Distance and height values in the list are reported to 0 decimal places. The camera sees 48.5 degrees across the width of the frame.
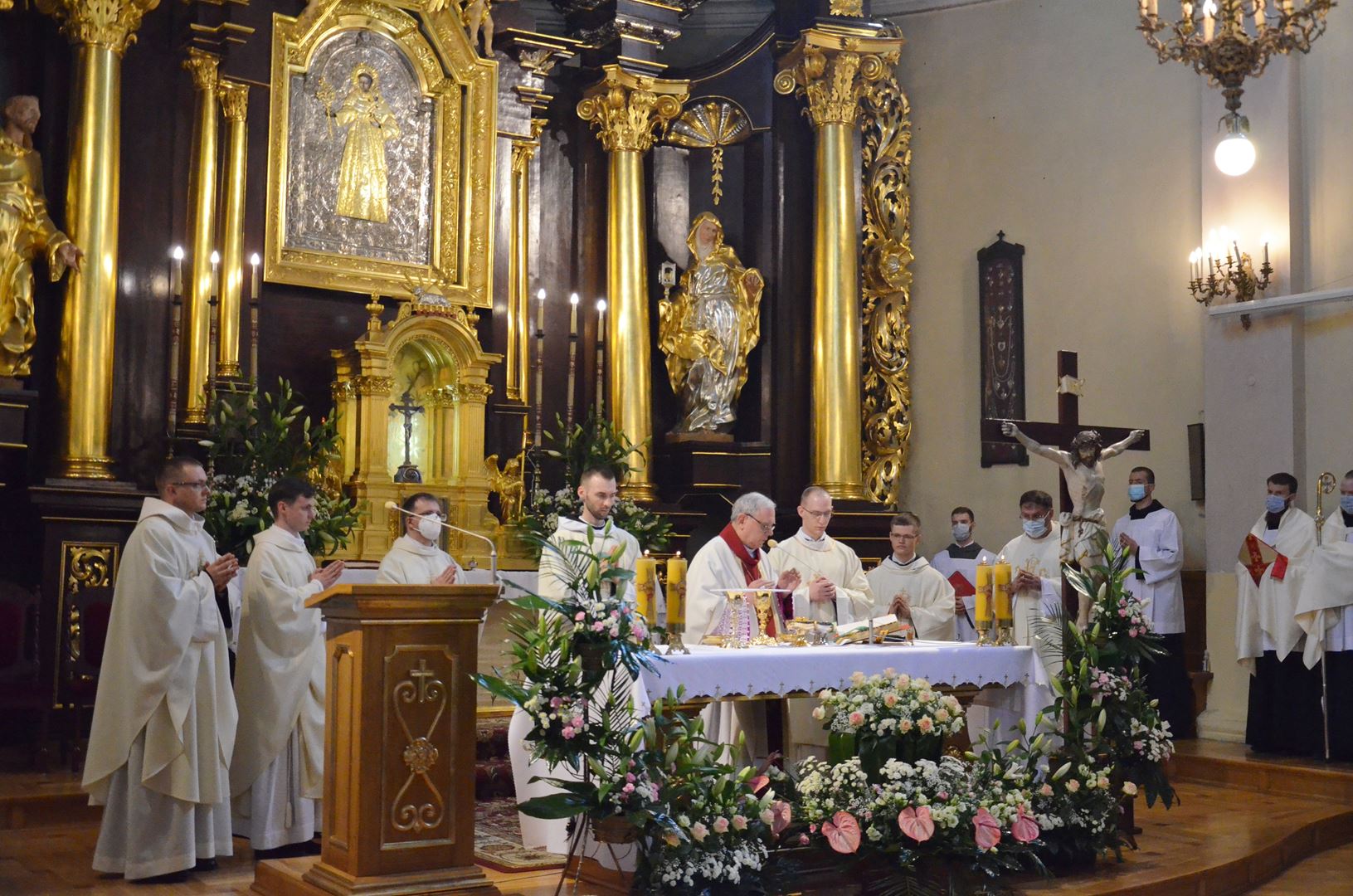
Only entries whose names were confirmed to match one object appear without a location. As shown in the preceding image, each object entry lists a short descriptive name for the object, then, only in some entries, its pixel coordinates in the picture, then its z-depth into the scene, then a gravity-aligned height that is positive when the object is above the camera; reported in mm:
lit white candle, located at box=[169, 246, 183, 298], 9414 +1522
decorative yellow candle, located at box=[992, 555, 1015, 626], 6922 -341
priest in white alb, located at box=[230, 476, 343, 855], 6457 -754
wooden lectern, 5020 -774
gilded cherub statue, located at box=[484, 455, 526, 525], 10297 +186
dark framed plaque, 11750 +1462
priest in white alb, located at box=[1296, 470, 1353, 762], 8977 -591
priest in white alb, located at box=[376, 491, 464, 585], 7352 -193
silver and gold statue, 11281 +1417
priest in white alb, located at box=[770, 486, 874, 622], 7336 -243
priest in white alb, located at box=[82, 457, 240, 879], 5906 -789
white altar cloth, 5789 -623
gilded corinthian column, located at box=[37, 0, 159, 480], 8844 +1808
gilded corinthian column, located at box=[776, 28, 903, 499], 11344 +2062
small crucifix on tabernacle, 10109 +702
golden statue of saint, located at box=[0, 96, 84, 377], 8727 +1617
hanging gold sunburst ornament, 11750 +3037
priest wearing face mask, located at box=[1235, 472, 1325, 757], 9273 -753
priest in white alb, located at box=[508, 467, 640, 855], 6250 -868
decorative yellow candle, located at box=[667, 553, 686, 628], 5926 -298
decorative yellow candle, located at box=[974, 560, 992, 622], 6957 -358
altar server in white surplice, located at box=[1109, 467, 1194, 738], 10094 -474
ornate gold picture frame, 10070 +2520
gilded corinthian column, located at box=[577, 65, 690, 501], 11125 +2023
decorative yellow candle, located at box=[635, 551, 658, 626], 5941 -263
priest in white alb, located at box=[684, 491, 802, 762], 6852 -285
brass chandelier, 7289 +2358
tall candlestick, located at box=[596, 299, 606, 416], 11188 +1267
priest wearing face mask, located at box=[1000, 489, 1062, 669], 7246 -255
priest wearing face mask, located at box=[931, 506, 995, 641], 10172 -249
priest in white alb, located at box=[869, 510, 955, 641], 8156 -382
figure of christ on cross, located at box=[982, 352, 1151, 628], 6762 +250
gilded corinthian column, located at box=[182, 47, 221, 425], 9523 +1853
